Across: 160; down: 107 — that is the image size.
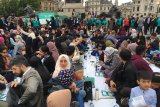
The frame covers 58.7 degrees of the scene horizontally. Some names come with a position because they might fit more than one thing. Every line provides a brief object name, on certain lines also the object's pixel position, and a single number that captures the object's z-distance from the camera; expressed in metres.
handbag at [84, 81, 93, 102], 3.01
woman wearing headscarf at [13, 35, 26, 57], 4.81
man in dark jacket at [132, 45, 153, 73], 3.15
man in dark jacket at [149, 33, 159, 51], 5.86
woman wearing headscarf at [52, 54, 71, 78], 3.01
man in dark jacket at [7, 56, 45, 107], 2.14
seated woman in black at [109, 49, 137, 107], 2.96
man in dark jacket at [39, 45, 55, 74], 3.60
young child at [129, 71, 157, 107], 2.17
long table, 2.98
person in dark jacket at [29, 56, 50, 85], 2.82
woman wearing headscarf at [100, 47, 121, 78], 3.67
